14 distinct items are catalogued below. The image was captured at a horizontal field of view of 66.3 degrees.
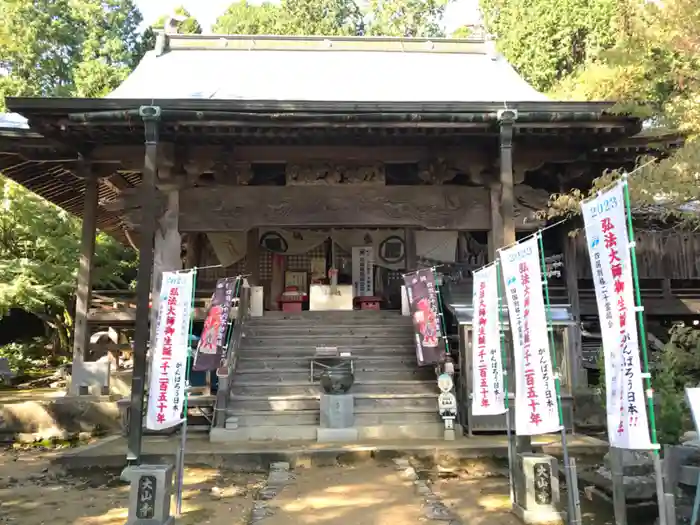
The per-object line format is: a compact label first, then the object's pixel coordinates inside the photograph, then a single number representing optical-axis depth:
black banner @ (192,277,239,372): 9.23
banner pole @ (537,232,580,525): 4.66
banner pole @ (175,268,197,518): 5.70
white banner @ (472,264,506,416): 6.32
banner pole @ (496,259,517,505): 5.81
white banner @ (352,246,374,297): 15.30
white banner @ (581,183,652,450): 4.04
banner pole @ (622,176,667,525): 3.89
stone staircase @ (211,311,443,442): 8.73
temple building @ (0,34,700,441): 7.76
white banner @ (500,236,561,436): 5.22
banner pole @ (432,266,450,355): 9.98
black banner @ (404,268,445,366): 9.59
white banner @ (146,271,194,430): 5.98
